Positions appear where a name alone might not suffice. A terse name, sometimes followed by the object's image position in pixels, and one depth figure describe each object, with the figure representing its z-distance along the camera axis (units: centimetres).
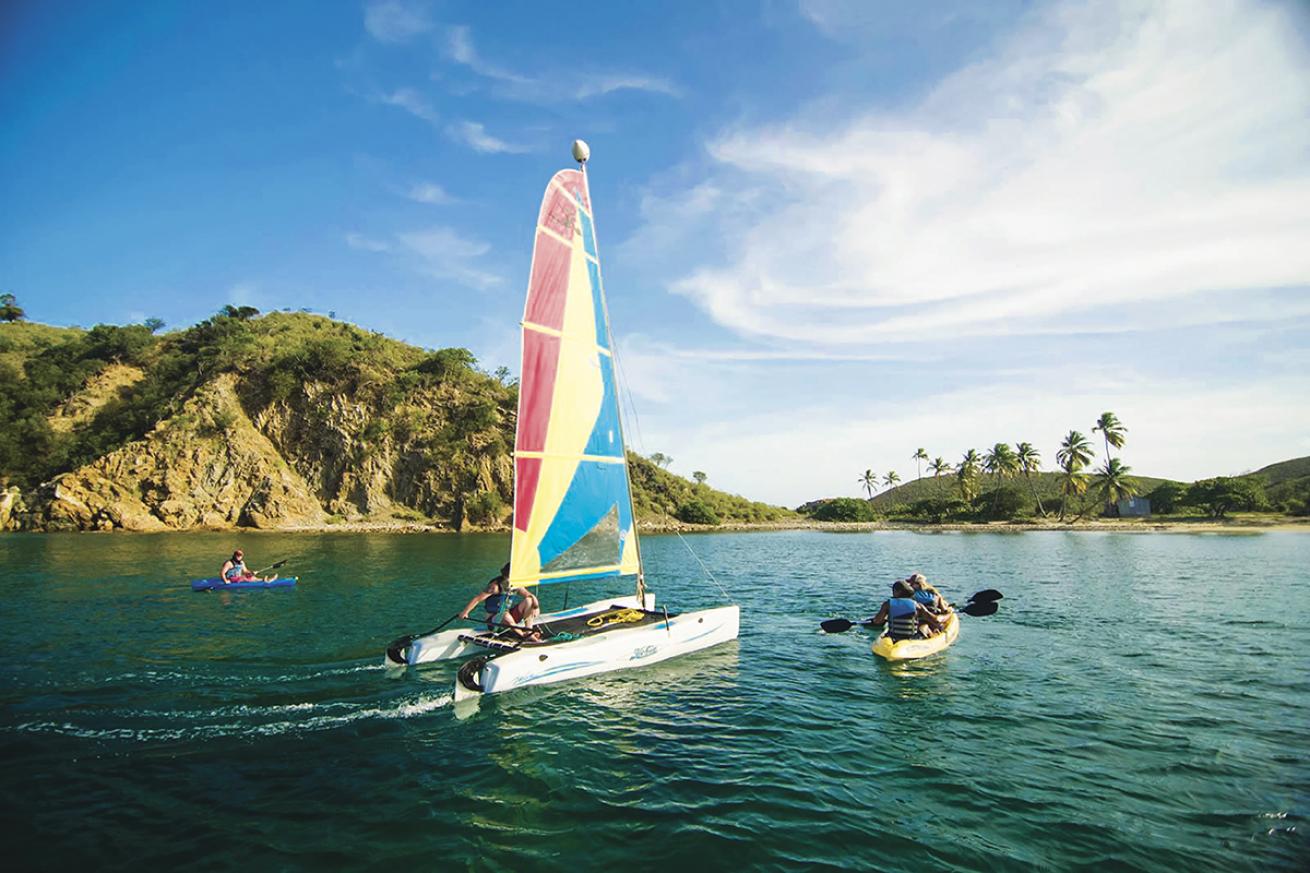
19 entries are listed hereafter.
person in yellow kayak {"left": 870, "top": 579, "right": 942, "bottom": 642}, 1492
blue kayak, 2367
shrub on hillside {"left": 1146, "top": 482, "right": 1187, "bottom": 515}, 9519
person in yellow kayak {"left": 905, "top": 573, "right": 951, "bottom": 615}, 1597
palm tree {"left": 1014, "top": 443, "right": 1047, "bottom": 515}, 10700
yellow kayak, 1462
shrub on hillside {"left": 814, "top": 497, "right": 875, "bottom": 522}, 11869
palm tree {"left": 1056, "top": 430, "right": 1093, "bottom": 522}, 9356
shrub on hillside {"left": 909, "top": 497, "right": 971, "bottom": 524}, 10650
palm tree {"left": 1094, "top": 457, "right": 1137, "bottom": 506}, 9394
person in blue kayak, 2459
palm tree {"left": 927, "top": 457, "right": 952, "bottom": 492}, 12250
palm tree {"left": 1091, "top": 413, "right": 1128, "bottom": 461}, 9488
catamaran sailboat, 1329
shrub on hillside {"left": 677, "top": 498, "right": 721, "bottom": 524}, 9988
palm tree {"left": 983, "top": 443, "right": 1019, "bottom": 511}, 10588
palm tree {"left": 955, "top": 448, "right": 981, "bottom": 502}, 10856
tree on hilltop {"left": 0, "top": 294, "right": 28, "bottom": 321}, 9869
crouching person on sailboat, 1328
